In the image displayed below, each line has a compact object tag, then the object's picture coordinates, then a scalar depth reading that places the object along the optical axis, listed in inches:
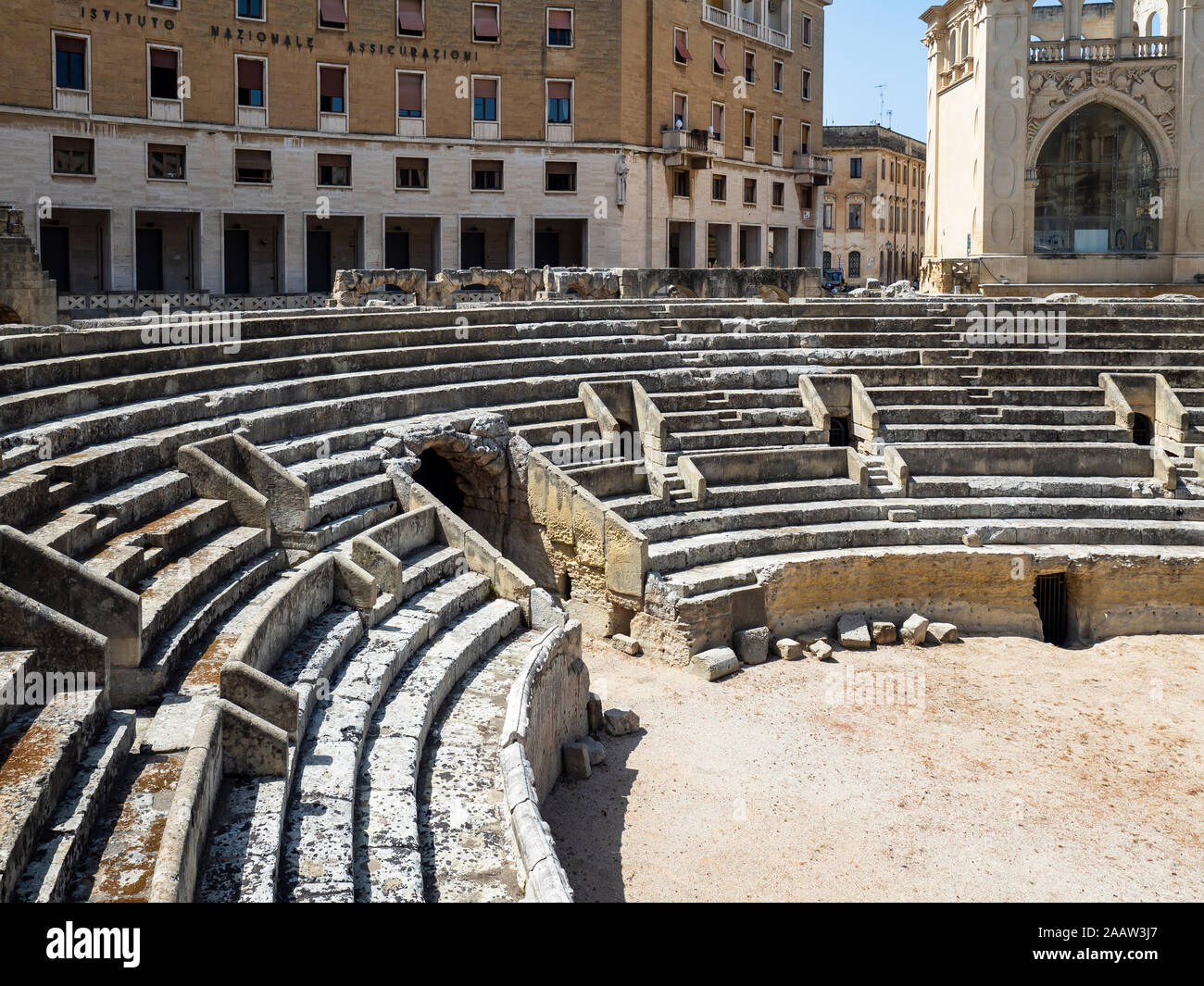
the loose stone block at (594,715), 487.5
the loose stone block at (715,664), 551.6
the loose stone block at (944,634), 605.9
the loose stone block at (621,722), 484.4
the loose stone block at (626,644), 581.3
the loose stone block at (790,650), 579.8
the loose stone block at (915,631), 601.0
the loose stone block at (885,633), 601.9
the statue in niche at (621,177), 1507.1
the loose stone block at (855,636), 593.7
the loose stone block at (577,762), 443.2
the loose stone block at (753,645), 575.2
